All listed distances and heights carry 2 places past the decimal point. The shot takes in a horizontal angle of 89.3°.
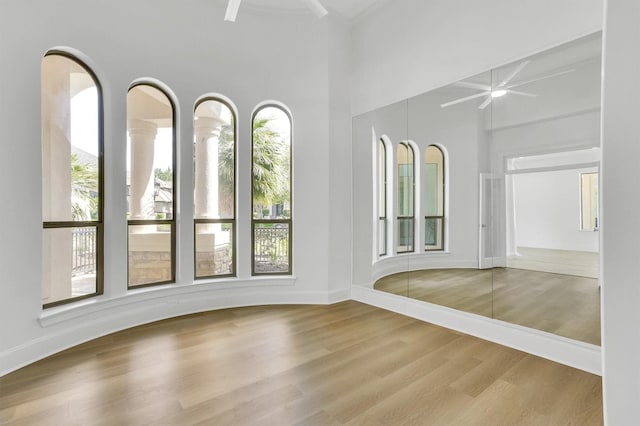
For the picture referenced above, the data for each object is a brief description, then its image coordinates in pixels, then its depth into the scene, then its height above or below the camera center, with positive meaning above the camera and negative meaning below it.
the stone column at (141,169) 3.78 +0.52
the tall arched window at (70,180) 3.09 +0.32
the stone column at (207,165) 4.28 +0.63
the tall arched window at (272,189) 4.51 +0.32
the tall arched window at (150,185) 3.76 +0.33
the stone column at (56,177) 3.07 +0.35
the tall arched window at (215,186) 4.26 +0.35
